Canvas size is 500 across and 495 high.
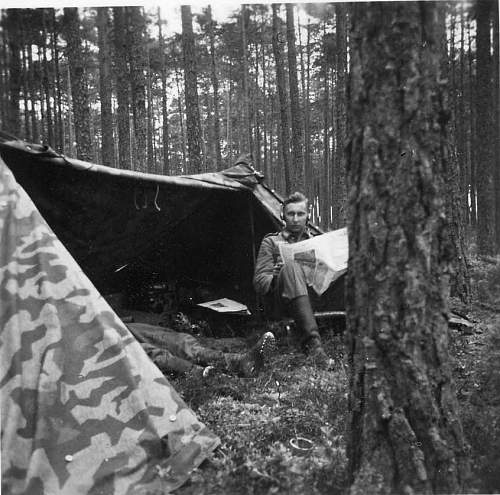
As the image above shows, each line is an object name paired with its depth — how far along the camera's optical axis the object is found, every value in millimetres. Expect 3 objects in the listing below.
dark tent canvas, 3717
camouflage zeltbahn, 2109
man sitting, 3785
